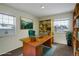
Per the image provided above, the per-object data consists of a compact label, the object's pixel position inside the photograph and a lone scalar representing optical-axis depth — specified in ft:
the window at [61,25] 9.53
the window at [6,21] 9.01
